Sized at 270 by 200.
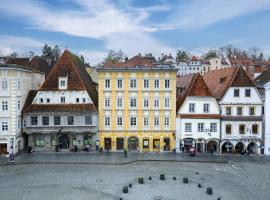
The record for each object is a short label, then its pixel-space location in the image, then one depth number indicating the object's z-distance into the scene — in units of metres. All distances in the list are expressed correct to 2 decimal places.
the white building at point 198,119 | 28.90
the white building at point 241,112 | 28.79
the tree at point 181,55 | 86.77
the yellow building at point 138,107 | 29.08
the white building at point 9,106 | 27.44
